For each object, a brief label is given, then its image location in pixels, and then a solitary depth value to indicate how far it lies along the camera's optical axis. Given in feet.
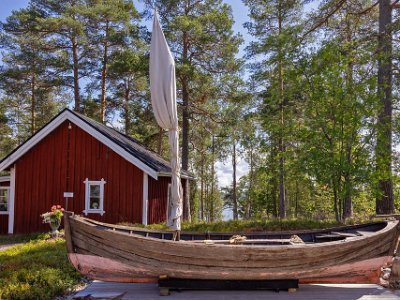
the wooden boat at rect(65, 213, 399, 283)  18.43
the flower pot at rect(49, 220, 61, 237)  37.81
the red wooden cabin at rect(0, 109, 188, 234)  44.06
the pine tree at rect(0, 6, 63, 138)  74.02
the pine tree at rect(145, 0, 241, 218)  62.08
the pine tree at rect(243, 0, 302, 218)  62.03
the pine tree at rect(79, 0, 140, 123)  72.90
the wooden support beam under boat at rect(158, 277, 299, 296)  19.45
